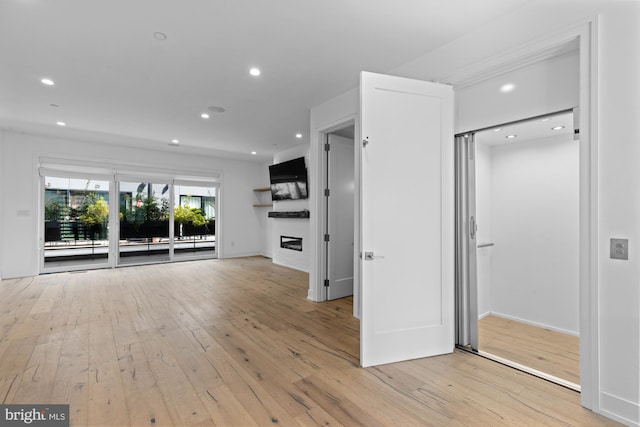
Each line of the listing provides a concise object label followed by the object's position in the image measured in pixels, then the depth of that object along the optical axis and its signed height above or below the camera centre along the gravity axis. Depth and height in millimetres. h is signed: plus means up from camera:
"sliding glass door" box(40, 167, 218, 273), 6051 -93
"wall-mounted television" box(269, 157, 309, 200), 6352 +822
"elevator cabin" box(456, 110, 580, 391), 2660 -353
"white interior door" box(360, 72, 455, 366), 2320 -36
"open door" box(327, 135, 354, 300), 4195 -18
